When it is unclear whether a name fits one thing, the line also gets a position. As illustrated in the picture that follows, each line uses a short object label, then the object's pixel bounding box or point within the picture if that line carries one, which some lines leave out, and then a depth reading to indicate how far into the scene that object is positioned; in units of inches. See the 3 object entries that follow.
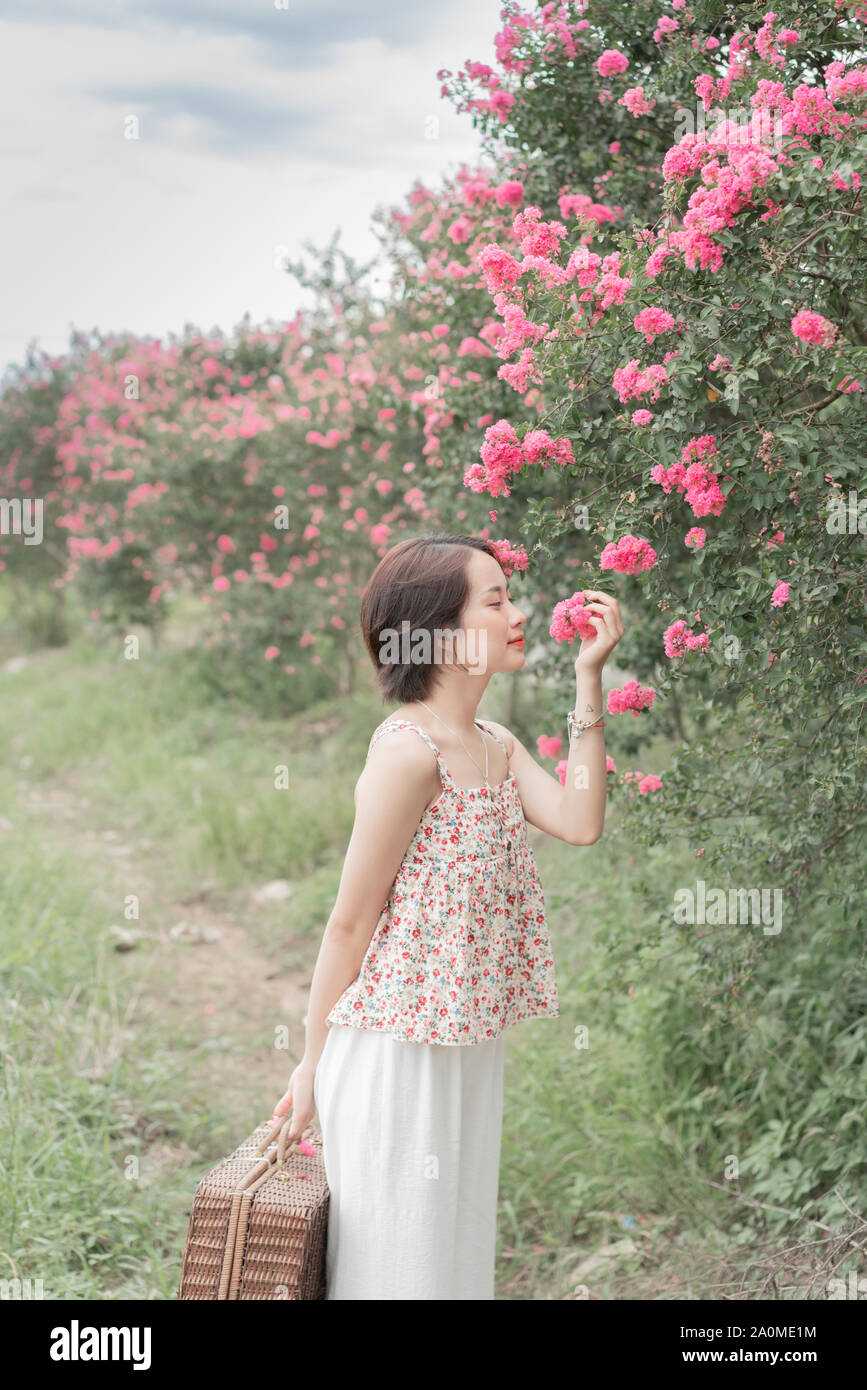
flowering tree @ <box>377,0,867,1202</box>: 77.3
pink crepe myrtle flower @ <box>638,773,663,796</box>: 106.0
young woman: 76.8
